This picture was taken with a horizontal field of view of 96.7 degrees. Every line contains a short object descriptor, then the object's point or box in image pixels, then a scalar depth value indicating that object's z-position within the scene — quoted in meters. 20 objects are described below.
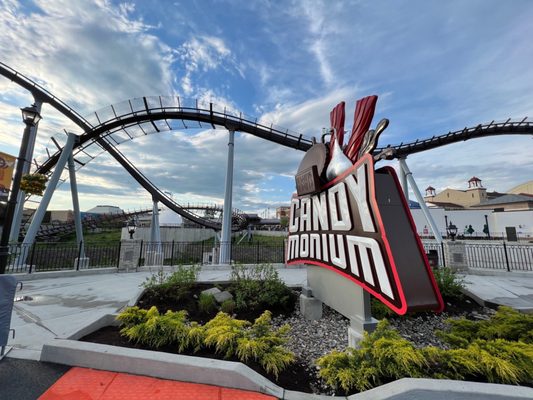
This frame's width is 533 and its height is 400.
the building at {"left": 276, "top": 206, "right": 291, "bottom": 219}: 96.36
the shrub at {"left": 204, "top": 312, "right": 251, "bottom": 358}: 3.66
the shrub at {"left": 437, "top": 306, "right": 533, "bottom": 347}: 4.15
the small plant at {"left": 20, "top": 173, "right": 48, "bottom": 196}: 9.77
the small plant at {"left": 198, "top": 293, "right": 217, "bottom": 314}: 5.98
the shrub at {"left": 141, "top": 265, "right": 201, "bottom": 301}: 6.57
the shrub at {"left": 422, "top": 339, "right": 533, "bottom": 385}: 3.03
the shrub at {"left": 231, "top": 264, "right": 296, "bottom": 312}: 6.44
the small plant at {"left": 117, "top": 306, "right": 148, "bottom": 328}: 4.43
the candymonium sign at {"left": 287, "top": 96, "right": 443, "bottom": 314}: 3.72
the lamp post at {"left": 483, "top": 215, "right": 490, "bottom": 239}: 35.55
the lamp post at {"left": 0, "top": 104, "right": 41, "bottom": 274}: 6.14
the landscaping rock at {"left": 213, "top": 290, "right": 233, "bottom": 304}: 6.52
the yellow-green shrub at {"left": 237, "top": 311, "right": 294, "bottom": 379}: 3.44
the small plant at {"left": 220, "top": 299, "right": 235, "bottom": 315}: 5.99
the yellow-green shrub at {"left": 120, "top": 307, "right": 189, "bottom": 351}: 3.96
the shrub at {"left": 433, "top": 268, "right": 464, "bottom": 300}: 7.36
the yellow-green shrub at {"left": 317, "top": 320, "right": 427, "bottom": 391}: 3.08
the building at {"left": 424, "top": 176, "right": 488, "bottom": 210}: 63.56
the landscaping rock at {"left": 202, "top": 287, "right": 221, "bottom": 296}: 6.66
